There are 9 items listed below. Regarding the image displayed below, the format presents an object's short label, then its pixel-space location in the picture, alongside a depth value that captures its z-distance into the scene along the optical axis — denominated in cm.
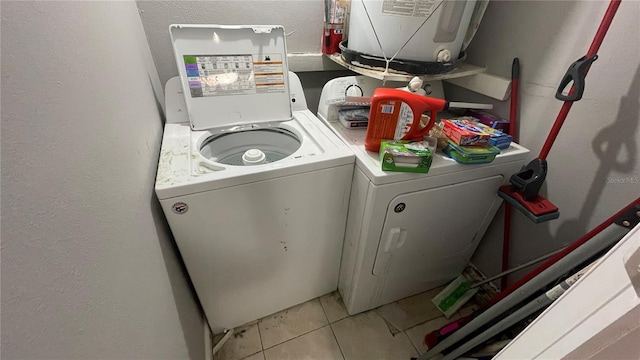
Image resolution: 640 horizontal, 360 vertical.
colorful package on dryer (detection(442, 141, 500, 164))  99
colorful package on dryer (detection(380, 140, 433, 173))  91
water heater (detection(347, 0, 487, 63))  104
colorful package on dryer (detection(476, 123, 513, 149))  110
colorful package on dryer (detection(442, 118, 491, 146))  102
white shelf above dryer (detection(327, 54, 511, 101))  114
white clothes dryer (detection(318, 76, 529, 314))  101
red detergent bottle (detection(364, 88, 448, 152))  95
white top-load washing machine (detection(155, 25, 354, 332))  93
